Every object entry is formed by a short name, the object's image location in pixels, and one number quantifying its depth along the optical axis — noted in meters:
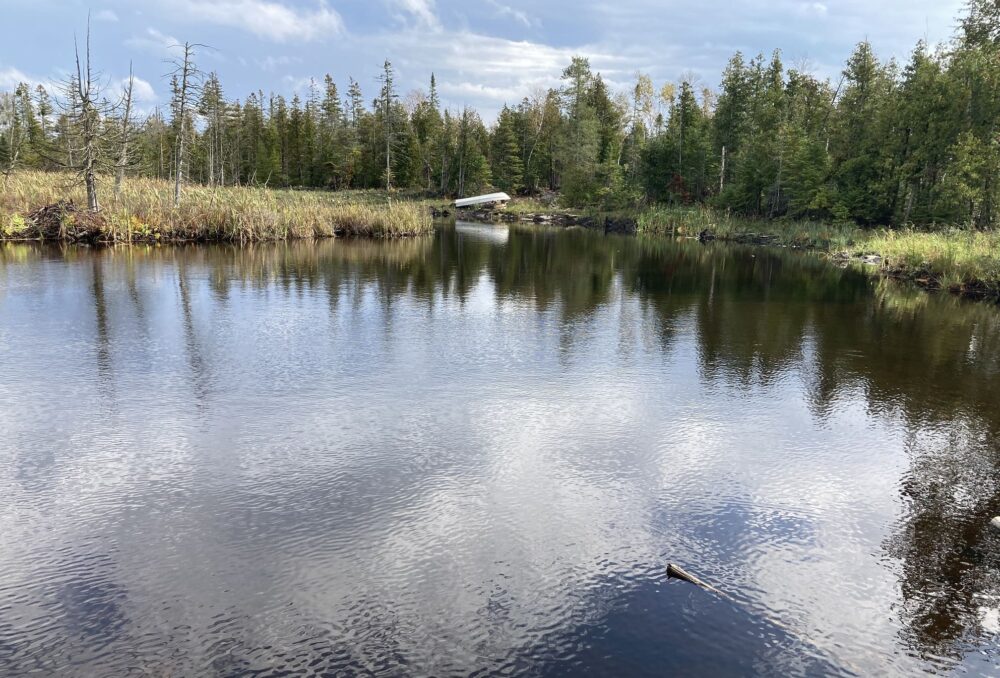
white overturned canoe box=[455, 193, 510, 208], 56.22
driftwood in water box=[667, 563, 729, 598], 4.44
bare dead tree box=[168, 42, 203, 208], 25.03
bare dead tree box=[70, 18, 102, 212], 21.92
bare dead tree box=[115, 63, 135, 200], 25.35
